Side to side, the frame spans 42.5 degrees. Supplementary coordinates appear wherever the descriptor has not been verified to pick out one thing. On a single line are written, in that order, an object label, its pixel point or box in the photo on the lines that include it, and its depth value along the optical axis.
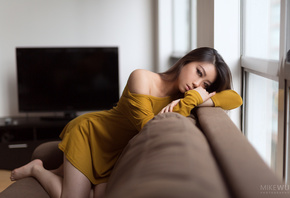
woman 1.80
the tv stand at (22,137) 3.85
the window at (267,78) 1.52
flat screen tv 4.02
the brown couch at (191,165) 0.67
